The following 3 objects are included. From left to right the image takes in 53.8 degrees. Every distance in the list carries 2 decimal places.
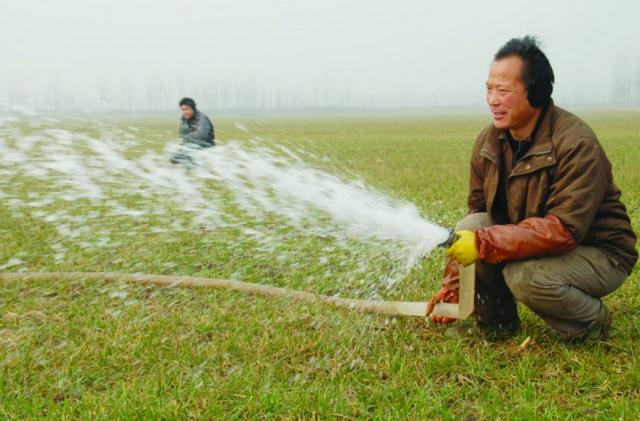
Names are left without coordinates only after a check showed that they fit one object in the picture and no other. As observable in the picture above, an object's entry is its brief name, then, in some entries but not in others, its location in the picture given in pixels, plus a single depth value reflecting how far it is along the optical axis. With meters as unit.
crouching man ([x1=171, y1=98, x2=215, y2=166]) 9.80
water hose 3.67
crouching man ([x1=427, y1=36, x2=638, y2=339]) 2.87
